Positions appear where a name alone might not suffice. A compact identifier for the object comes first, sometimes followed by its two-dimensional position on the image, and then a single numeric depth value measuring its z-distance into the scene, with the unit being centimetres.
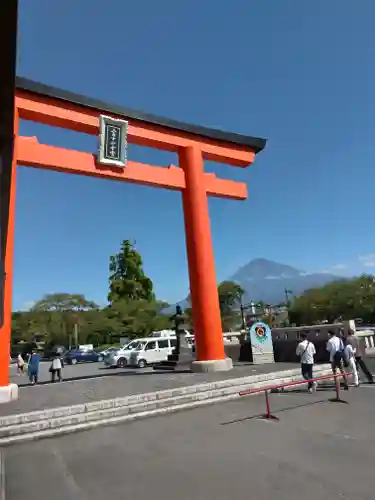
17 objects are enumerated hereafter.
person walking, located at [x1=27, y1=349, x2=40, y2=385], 1373
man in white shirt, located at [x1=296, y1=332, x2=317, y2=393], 954
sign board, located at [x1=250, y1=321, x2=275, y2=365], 1454
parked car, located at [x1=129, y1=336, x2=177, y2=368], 2139
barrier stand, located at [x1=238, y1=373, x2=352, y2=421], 684
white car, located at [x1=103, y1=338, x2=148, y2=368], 2231
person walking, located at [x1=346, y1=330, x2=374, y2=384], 996
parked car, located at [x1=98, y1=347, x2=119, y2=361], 3202
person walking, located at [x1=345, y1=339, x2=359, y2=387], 955
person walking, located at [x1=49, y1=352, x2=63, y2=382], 1406
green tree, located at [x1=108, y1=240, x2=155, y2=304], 4628
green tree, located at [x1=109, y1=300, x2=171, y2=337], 4225
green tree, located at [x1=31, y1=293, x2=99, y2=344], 4706
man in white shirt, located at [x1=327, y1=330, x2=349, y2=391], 941
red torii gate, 1039
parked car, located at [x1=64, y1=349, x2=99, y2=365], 3166
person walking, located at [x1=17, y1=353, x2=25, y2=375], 2011
